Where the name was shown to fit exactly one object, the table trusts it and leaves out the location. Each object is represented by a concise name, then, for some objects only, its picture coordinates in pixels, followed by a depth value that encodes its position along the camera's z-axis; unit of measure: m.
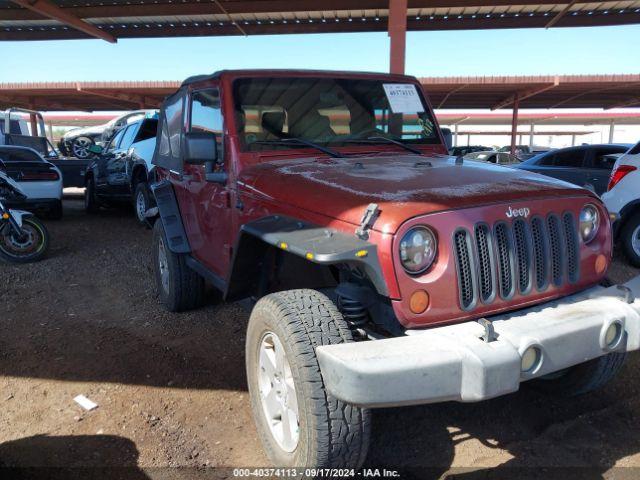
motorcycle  6.73
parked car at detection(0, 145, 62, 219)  9.01
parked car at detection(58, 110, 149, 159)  16.03
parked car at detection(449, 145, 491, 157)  19.99
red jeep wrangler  2.04
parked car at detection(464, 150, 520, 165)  16.92
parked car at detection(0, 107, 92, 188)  12.01
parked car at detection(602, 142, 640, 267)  6.27
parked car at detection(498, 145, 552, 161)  23.78
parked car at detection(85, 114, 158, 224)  9.08
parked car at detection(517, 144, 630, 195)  8.66
